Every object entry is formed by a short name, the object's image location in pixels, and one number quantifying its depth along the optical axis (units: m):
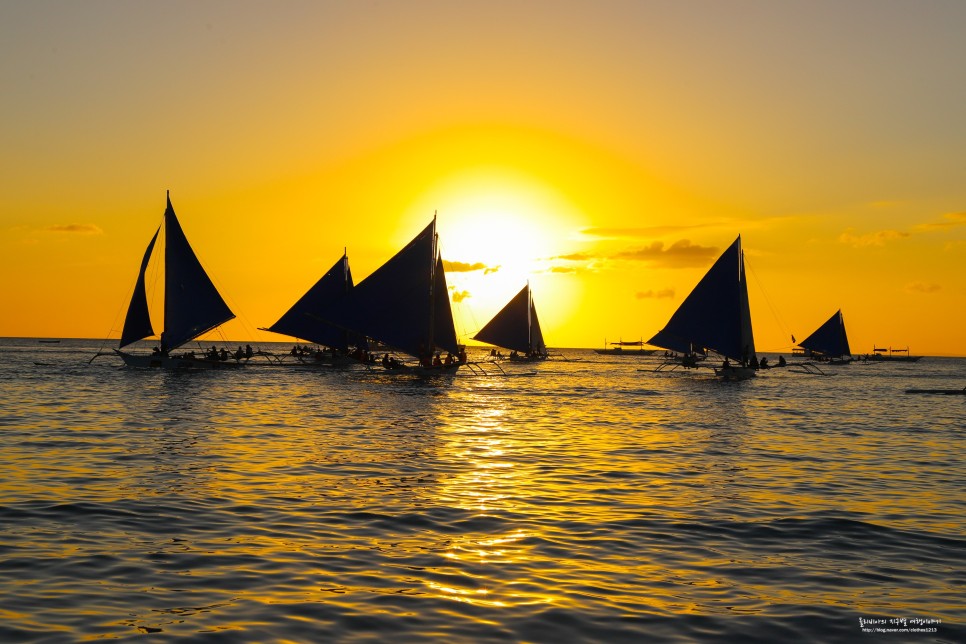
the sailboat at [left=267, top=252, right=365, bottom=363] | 85.00
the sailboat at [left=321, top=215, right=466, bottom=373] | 67.44
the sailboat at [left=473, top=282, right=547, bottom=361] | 117.25
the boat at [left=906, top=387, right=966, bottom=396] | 69.62
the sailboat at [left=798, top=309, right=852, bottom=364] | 156.90
